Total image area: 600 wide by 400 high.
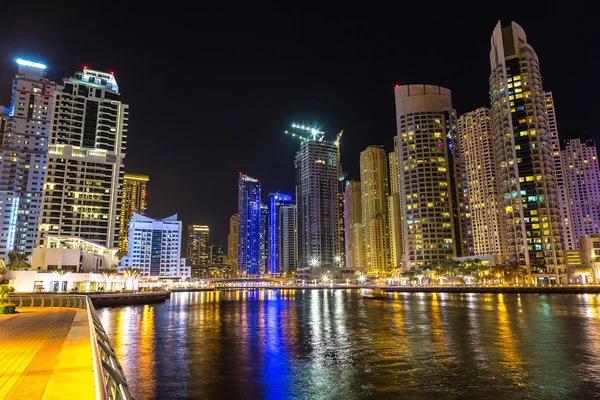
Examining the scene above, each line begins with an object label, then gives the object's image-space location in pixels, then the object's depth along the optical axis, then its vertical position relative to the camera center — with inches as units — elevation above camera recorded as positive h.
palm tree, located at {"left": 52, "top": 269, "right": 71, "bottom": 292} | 4052.7 +16.1
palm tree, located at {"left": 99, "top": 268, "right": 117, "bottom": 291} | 4850.1 +12.0
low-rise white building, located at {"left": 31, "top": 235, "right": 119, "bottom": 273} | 4318.4 +226.9
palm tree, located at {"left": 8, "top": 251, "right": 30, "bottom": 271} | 4509.4 +176.6
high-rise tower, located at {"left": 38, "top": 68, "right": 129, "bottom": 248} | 6259.8 +1858.4
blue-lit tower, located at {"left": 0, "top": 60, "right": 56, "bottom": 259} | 7440.9 +1362.1
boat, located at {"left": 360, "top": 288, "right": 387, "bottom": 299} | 5702.3 -337.1
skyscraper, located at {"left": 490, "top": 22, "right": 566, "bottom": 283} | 6766.7 +1955.2
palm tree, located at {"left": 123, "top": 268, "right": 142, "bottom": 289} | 5644.7 -4.3
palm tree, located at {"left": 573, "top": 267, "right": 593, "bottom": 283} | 6097.4 -47.4
